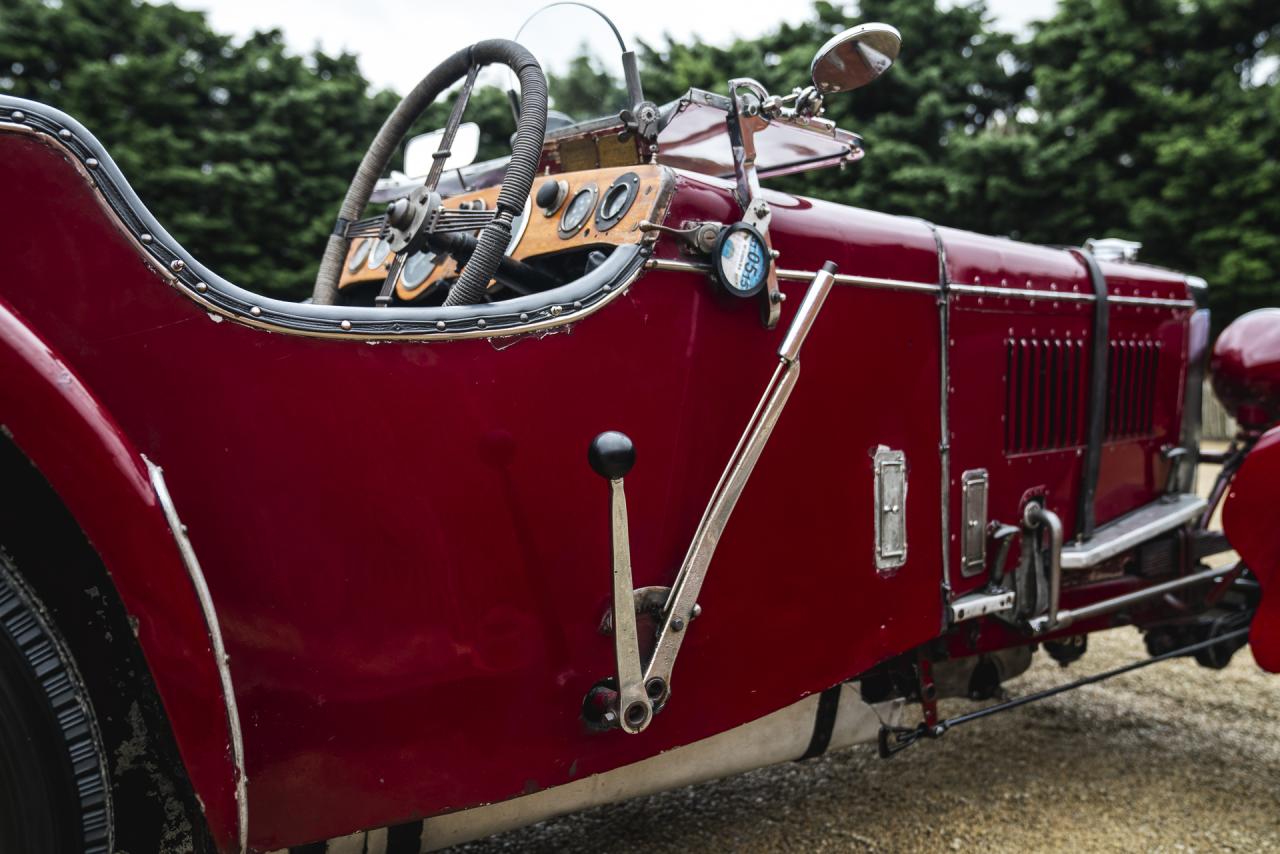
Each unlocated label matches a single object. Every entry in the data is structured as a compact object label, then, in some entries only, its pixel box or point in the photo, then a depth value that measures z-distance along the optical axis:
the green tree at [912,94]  16.61
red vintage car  1.32
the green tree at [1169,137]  15.16
